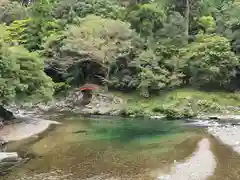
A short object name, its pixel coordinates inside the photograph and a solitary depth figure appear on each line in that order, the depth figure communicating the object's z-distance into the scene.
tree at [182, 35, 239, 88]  31.80
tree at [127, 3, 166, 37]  36.94
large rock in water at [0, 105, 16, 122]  23.72
